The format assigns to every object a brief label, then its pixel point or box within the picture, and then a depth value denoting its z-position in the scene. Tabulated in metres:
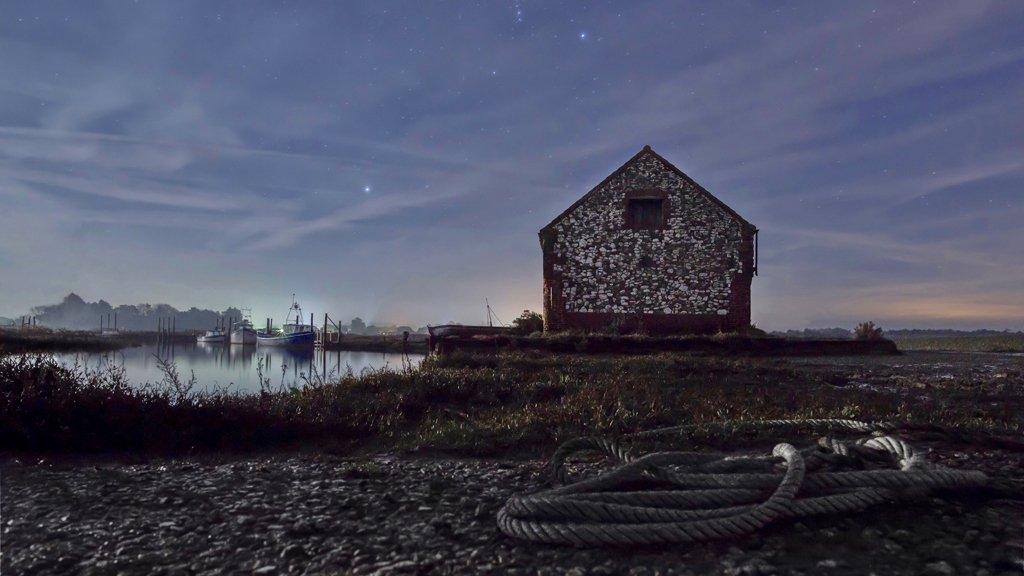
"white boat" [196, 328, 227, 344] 104.50
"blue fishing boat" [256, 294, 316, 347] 76.81
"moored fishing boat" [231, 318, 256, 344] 106.81
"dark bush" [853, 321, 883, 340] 26.38
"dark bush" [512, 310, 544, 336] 27.37
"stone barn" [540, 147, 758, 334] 25.06
